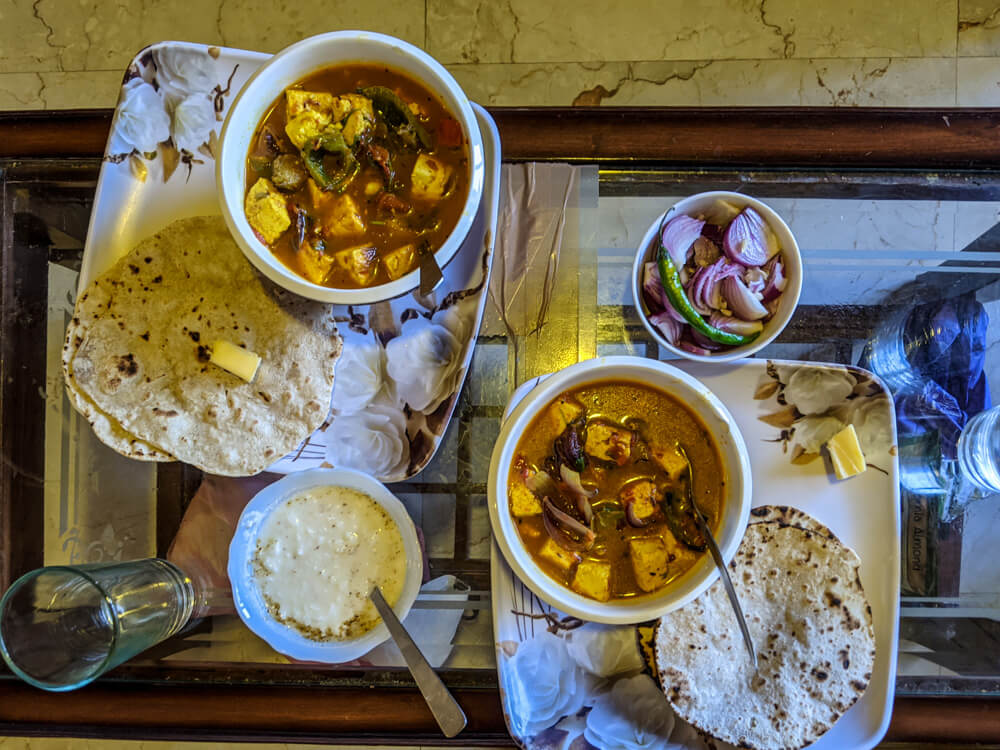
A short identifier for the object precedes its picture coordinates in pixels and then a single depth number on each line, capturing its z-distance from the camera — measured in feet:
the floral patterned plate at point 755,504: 1.60
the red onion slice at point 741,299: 1.55
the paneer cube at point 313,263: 1.47
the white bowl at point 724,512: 1.44
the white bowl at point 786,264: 1.56
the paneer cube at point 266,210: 1.44
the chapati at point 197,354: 1.56
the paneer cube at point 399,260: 1.46
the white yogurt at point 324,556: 1.68
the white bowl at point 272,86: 1.41
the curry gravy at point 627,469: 1.53
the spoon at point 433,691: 1.56
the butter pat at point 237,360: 1.54
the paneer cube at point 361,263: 1.46
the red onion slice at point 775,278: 1.57
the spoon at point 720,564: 1.46
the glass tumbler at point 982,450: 1.71
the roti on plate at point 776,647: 1.61
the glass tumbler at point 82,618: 1.54
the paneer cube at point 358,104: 1.45
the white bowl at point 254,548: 1.65
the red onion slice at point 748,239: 1.56
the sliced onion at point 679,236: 1.58
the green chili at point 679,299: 1.55
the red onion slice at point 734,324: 1.57
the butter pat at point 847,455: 1.59
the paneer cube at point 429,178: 1.45
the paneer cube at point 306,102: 1.46
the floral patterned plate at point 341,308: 1.59
